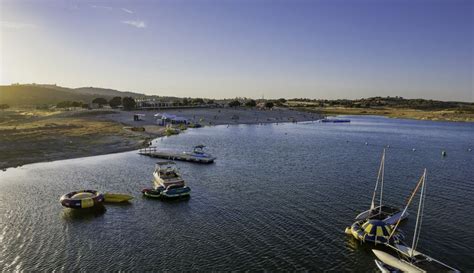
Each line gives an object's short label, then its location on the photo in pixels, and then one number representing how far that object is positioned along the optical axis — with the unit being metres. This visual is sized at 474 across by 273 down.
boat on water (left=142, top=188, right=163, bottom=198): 43.46
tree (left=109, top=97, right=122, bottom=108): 181.00
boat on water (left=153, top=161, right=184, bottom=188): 45.12
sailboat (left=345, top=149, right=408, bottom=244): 30.47
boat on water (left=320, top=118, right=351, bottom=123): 196.75
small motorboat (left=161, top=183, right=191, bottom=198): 42.69
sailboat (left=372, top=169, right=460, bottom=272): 25.52
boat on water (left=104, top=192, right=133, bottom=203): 41.06
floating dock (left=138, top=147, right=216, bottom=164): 67.52
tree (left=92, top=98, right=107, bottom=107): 189.73
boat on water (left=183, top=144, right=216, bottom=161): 68.00
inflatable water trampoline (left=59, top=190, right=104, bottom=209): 38.50
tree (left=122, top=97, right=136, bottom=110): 166.07
